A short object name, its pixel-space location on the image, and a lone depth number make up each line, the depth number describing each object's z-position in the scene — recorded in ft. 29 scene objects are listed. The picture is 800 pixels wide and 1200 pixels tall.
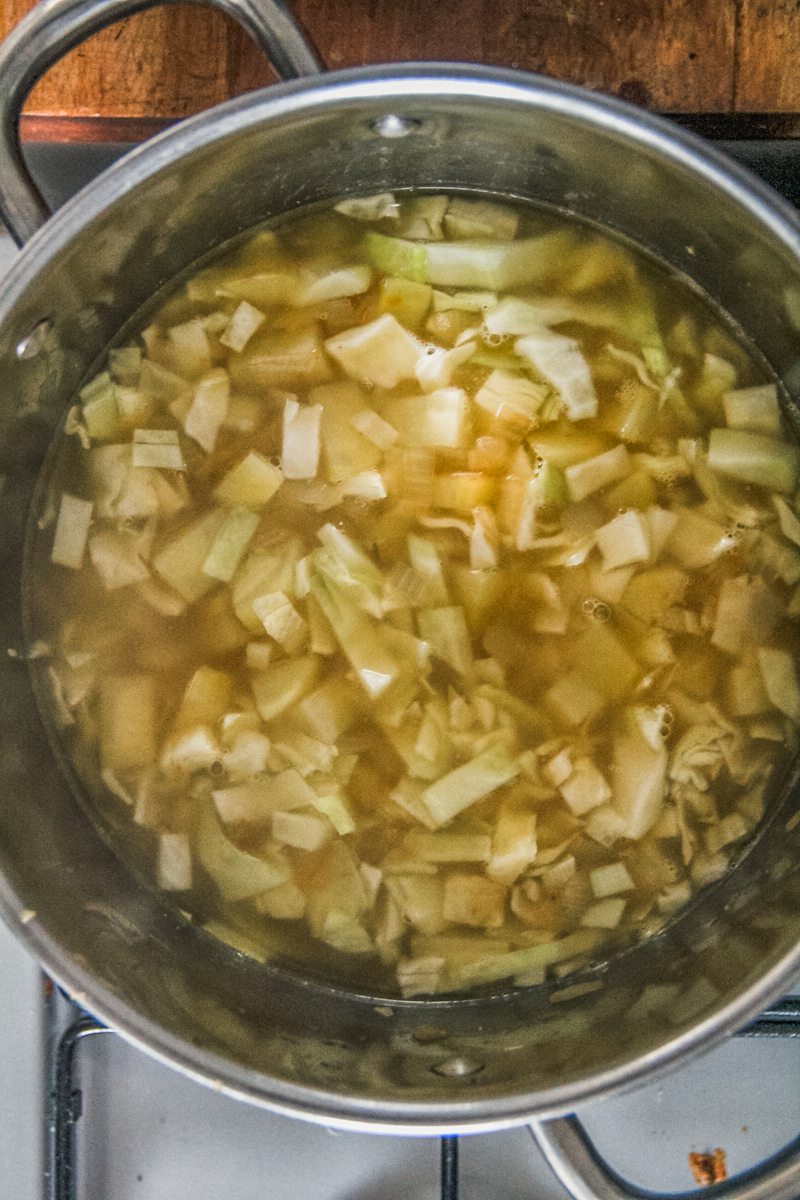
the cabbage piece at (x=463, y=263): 1.57
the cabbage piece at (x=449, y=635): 1.55
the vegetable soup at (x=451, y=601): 1.55
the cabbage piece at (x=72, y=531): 1.60
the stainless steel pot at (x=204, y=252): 1.40
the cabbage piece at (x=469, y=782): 1.55
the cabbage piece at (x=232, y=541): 1.56
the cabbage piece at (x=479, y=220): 1.59
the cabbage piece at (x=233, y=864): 1.57
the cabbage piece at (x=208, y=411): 1.56
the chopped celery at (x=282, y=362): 1.56
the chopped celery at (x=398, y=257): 1.57
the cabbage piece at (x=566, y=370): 1.55
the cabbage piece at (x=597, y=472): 1.55
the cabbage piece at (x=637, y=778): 1.55
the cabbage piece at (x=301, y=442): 1.56
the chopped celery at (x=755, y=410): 1.58
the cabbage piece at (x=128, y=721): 1.58
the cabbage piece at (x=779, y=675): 1.57
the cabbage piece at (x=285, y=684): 1.55
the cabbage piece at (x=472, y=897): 1.56
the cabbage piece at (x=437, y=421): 1.55
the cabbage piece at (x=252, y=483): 1.56
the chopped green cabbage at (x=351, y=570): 1.55
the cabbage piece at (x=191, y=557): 1.56
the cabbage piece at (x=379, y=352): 1.55
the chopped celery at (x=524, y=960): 1.58
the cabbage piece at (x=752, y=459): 1.56
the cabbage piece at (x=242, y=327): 1.57
